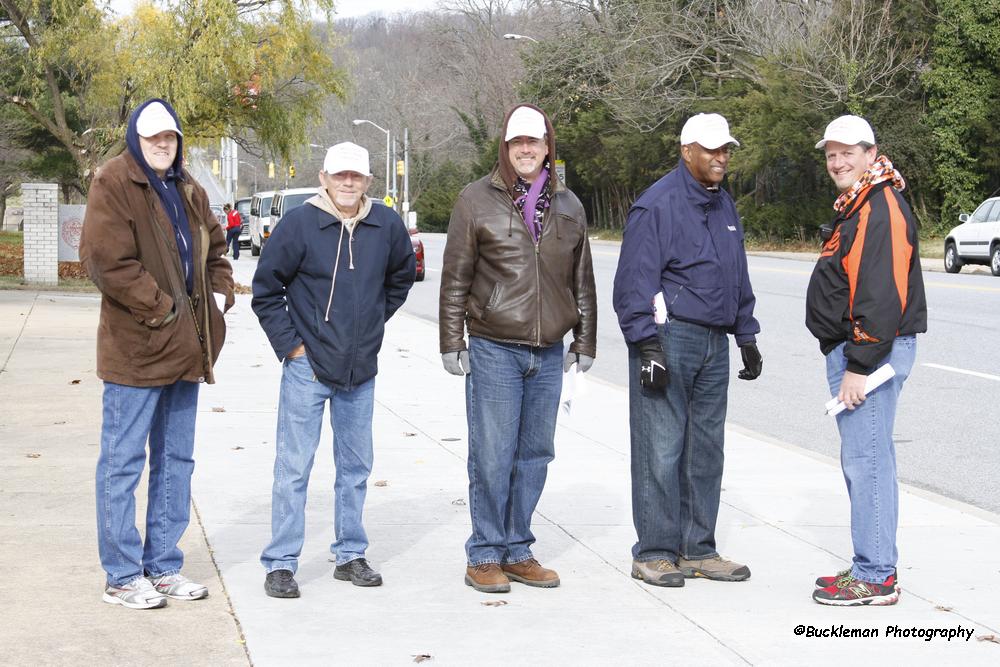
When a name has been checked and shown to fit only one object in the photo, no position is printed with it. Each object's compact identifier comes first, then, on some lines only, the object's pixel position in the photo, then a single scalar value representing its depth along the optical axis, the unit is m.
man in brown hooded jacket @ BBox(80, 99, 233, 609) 5.11
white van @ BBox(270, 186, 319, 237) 31.22
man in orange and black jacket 5.27
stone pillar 24.09
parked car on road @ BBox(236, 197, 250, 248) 42.34
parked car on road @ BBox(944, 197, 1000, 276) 28.44
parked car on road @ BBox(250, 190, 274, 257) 34.88
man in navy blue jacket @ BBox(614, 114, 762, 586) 5.65
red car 26.20
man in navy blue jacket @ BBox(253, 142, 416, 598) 5.48
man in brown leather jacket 5.55
